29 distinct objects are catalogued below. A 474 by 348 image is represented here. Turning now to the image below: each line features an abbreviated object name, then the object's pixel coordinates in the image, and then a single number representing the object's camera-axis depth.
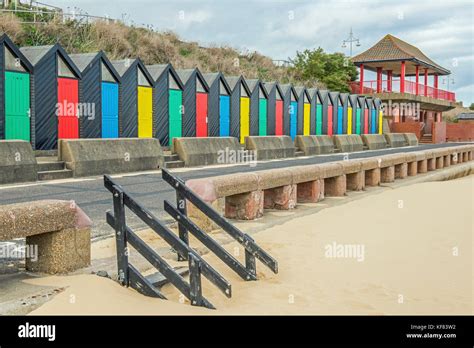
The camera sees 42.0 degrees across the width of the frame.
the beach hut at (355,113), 40.69
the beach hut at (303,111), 32.75
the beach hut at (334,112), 37.12
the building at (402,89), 50.16
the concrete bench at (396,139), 39.62
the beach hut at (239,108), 26.89
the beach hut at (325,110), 35.56
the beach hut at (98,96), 18.88
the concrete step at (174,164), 18.59
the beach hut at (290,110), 31.23
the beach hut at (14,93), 15.93
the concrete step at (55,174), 14.05
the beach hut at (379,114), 46.00
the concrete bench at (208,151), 19.49
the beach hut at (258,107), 28.36
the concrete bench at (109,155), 15.09
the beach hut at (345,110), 39.16
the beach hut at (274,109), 29.74
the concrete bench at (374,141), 36.53
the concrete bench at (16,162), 13.05
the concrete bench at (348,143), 32.28
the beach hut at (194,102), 23.84
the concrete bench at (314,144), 28.59
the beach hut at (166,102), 22.22
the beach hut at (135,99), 20.62
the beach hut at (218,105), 25.39
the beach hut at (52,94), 17.20
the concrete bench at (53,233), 5.27
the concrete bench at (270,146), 23.92
